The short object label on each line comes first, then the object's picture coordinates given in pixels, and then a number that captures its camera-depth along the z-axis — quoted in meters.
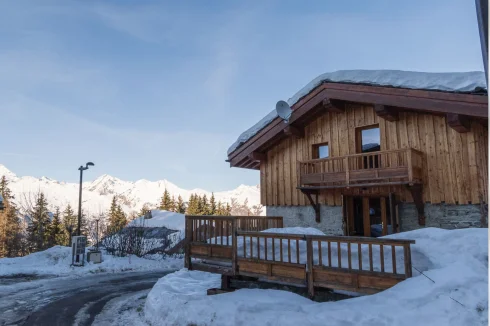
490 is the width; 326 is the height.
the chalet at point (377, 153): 9.31
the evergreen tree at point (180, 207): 62.05
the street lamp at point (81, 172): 19.84
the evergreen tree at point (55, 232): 42.41
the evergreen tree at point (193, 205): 57.99
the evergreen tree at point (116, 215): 54.87
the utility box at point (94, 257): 19.08
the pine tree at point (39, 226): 40.94
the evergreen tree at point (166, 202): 60.99
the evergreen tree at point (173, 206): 62.19
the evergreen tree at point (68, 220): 50.78
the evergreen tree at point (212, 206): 60.00
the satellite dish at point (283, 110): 12.25
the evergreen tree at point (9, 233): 38.25
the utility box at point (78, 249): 18.06
